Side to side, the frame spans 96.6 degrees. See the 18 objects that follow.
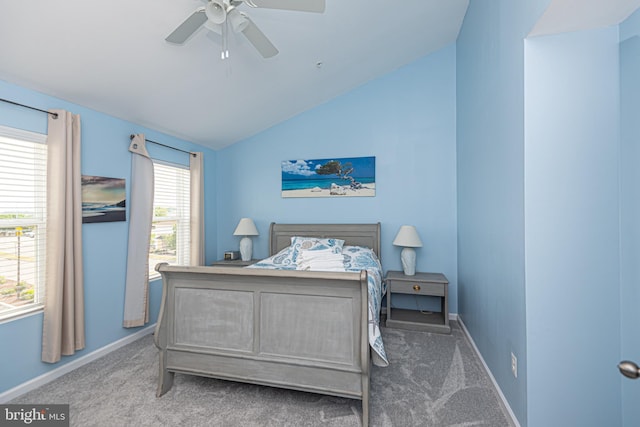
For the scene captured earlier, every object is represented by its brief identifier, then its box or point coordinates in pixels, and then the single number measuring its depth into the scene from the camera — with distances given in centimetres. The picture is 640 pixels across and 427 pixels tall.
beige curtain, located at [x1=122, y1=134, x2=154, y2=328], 290
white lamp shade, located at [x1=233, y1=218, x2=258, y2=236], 399
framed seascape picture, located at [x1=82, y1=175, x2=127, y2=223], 253
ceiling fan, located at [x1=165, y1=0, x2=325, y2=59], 160
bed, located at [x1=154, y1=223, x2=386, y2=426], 179
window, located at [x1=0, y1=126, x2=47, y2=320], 207
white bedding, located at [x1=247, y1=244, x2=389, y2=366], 299
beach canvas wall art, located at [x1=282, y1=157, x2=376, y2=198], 385
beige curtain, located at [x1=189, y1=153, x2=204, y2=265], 381
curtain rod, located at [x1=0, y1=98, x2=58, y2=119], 200
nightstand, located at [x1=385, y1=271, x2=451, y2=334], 317
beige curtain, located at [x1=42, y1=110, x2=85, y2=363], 222
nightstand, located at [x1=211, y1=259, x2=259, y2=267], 380
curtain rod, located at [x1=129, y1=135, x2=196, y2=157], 294
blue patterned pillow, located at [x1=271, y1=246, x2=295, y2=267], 332
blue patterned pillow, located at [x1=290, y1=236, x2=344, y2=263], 342
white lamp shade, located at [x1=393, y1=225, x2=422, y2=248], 336
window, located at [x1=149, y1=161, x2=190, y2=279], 335
